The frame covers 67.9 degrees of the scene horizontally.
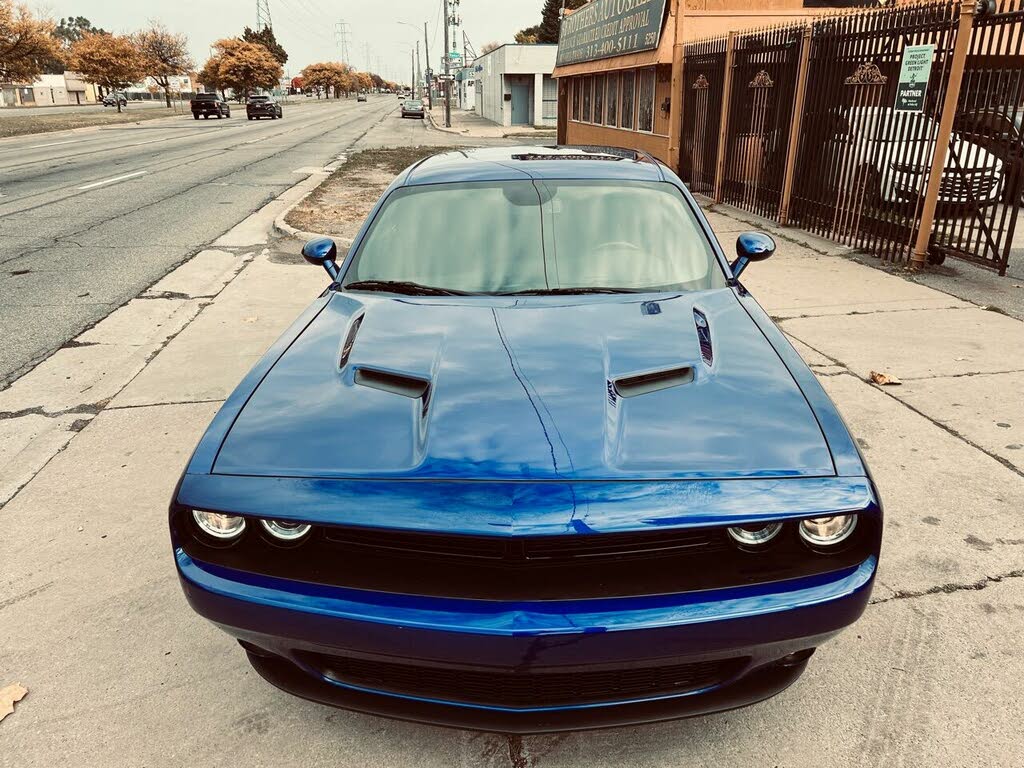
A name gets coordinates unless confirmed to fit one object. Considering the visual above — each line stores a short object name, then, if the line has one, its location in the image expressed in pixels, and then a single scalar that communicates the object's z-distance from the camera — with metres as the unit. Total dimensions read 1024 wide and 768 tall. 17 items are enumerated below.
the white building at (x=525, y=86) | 48.62
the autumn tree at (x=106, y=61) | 65.88
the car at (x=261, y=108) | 53.09
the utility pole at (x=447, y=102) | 47.22
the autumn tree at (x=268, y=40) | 124.99
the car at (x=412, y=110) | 61.41
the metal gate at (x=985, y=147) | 7.01
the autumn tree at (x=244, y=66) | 93.62
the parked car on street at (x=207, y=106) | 54.69
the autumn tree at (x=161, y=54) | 78.06
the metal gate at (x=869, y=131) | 7.78
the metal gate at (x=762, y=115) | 10.48
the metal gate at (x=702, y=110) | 12.84
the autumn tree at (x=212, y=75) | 97.00
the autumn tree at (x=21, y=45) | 44.94
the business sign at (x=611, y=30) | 15.27
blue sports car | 1.84
